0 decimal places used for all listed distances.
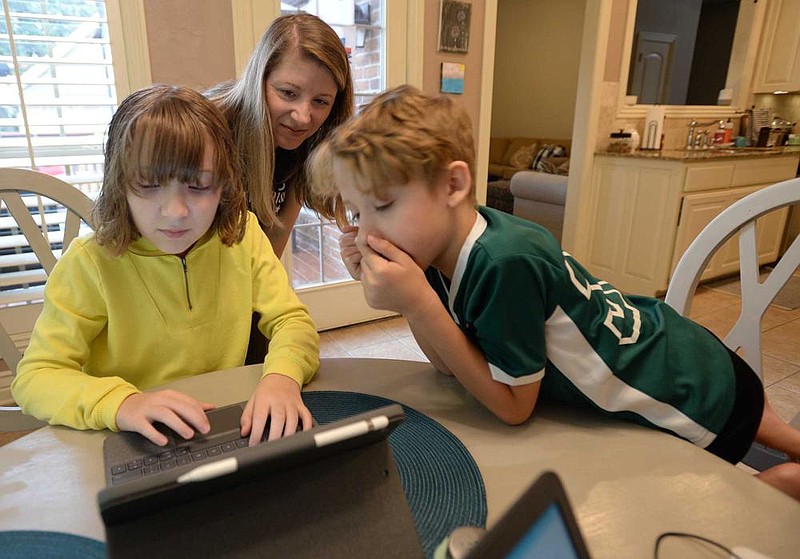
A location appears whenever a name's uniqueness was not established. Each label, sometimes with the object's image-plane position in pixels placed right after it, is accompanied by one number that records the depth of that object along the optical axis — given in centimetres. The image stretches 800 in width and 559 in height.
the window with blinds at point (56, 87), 178
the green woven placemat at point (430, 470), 58
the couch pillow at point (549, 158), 521
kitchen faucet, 390
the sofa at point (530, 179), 433
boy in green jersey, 73
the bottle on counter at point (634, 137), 353
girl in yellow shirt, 73
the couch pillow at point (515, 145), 609
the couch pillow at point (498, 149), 631
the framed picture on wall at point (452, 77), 273
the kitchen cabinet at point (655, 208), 320
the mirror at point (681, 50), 573
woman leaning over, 123
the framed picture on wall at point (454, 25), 263
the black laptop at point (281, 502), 38
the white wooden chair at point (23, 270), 194
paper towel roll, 358
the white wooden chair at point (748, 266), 101
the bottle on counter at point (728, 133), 406
